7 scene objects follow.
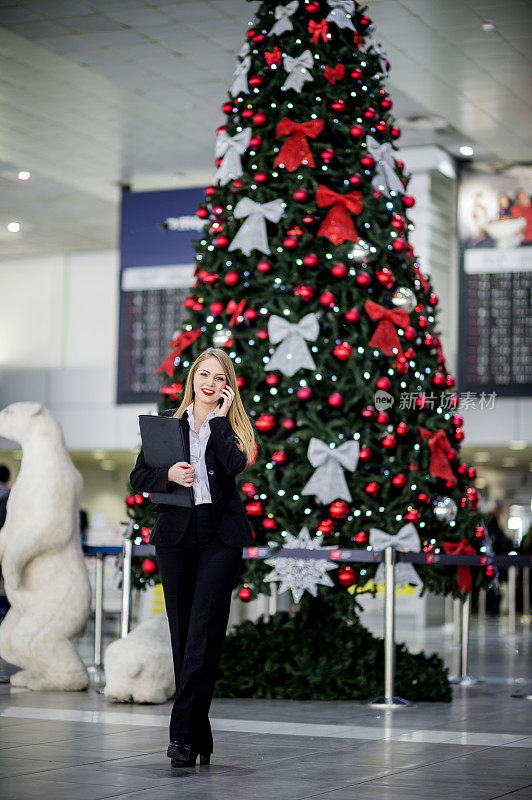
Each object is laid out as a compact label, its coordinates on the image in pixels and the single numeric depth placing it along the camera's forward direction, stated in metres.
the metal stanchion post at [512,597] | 15.66
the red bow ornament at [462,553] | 7.76
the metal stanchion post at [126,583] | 7.82
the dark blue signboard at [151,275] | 15.65
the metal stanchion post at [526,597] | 18.72
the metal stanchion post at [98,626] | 8.85
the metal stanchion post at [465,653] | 8.77
